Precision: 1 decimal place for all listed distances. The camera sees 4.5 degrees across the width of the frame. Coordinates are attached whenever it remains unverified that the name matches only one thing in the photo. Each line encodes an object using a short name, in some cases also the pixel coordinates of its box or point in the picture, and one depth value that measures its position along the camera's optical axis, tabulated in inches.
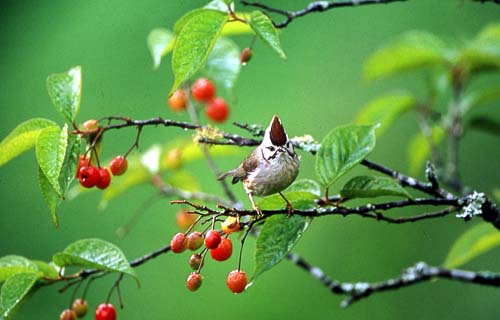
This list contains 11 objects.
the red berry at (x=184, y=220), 223.9
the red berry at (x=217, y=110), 223.4
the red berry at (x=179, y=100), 218.9
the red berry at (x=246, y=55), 211.1
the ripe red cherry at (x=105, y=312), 210.8
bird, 205.2
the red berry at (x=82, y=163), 209.2
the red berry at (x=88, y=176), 208.8
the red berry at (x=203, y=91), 221.1
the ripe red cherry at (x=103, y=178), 209.3
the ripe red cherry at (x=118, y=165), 210.4
